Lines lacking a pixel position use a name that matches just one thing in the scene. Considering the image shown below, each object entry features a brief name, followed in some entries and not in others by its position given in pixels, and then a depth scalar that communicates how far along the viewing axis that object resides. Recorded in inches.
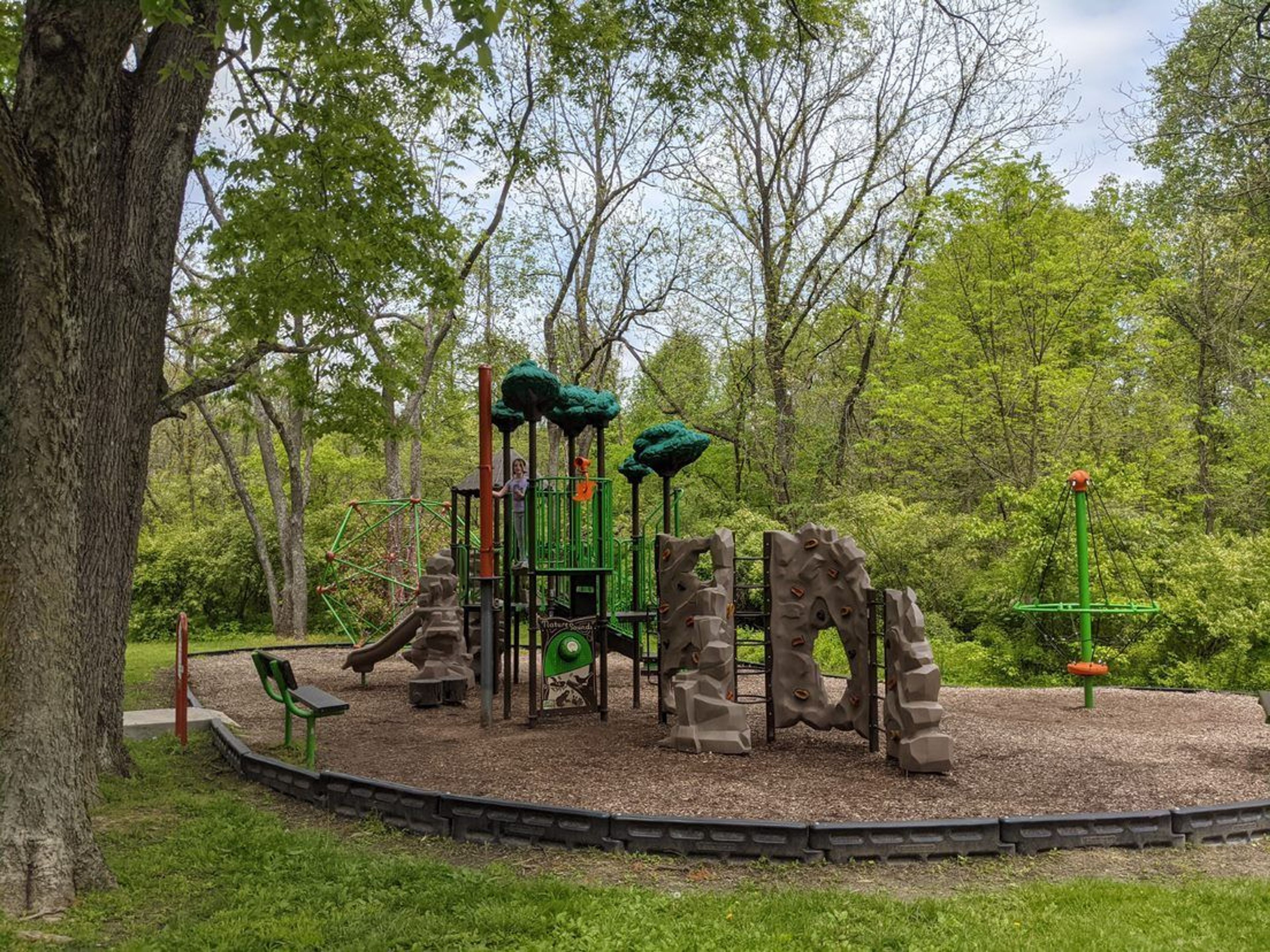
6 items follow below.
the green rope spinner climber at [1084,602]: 375.9
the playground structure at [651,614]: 294.7
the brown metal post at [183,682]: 323.0
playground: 252.7
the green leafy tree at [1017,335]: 601.9
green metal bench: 270.7
